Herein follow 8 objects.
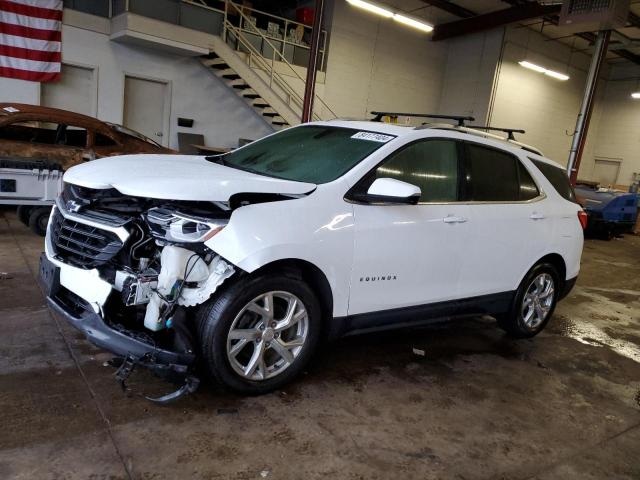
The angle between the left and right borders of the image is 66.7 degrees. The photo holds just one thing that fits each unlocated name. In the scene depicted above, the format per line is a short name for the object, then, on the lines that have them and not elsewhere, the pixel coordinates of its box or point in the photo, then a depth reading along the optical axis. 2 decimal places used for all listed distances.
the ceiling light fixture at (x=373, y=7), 11.38
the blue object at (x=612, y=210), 12.26
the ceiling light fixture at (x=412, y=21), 12.32
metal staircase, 12.23
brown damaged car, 6.26
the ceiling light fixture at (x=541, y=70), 16.06
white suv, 2.47
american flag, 9.70
